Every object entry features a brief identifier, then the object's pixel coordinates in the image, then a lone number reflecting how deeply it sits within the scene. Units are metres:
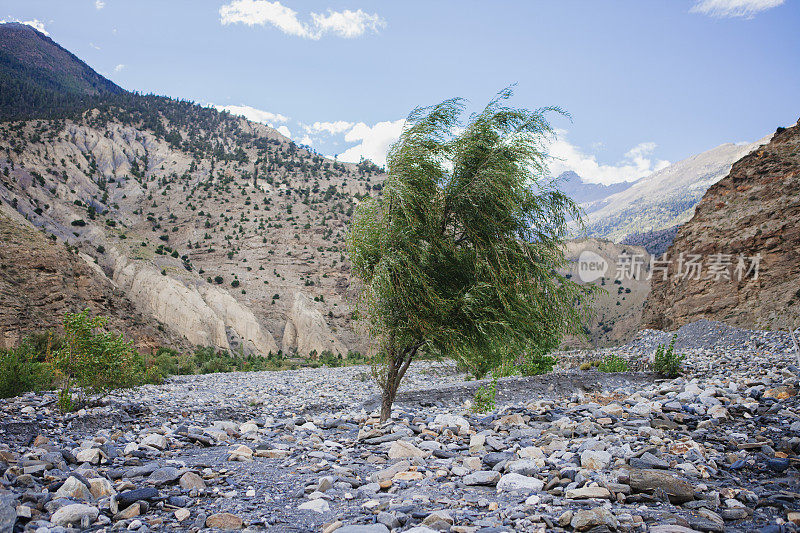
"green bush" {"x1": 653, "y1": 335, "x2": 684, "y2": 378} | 18.42
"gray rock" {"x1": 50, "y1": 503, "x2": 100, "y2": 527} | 4.14
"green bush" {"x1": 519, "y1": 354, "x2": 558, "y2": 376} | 19.88
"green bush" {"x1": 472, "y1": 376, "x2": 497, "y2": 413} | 11.69
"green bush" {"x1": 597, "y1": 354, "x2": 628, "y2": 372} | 20.20
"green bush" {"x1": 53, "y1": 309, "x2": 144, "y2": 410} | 10.23
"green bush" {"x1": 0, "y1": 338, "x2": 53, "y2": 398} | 10.85
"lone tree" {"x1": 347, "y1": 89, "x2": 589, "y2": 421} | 8.78
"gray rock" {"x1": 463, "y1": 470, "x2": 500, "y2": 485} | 5.34
